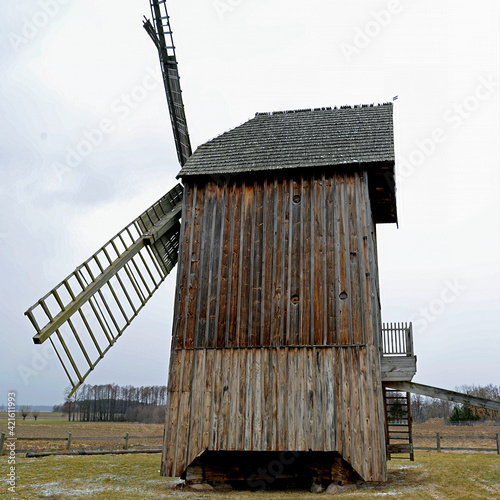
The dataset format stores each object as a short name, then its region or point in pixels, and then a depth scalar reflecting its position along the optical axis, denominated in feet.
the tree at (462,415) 147.23
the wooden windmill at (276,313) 34.88
